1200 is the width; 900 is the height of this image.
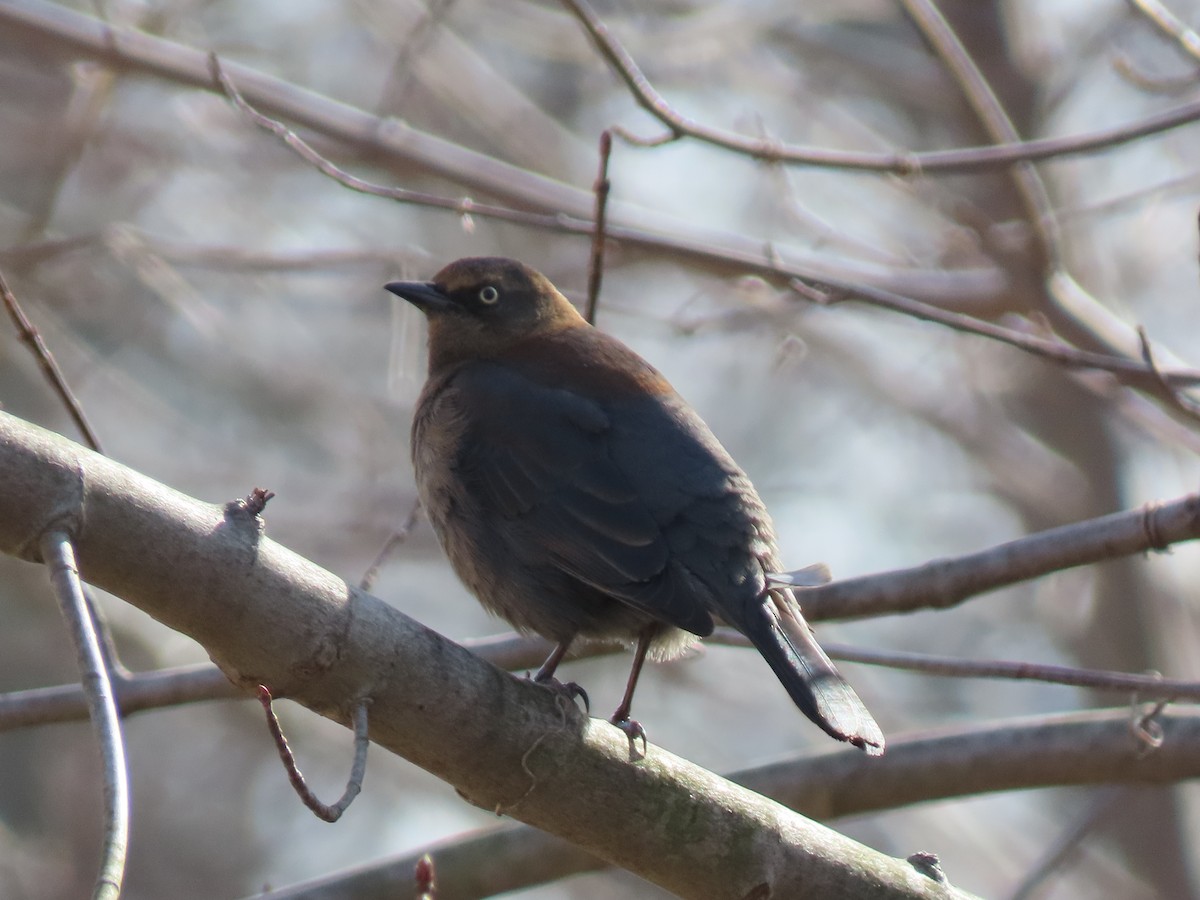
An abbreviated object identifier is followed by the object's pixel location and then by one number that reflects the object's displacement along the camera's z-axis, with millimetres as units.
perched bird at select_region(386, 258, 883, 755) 8273
